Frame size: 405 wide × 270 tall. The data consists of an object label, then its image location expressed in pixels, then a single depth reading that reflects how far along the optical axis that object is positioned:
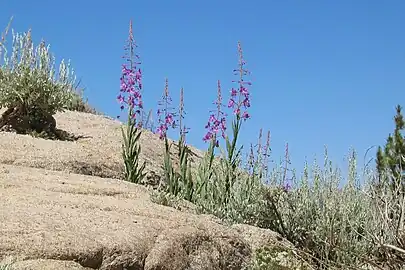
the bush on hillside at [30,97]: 10.63
